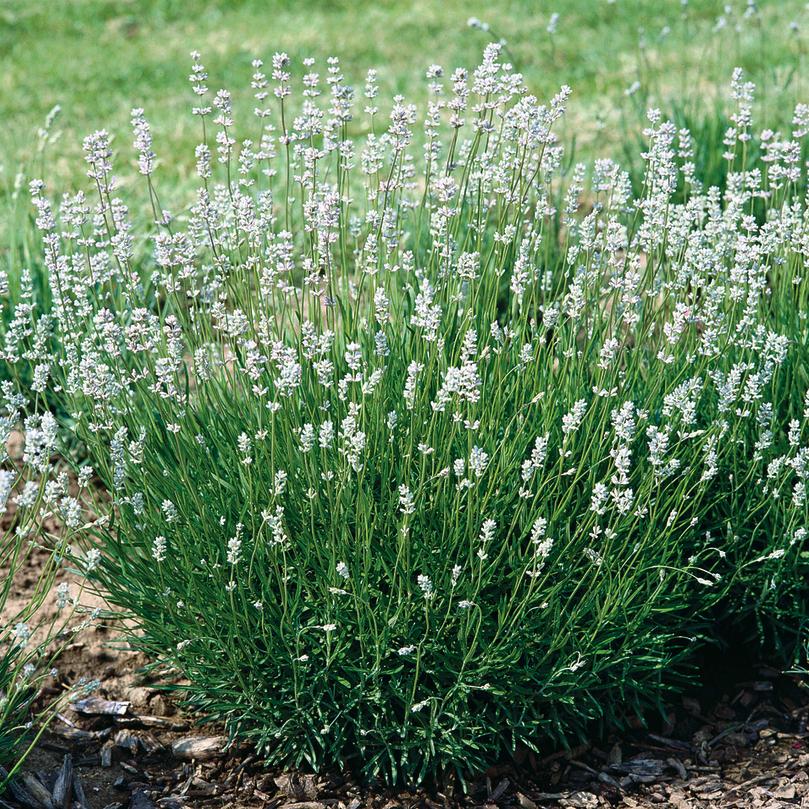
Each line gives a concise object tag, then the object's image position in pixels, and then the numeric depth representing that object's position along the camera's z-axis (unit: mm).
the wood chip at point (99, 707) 3293
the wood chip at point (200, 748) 3160
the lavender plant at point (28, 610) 2348
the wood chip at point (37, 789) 2906
